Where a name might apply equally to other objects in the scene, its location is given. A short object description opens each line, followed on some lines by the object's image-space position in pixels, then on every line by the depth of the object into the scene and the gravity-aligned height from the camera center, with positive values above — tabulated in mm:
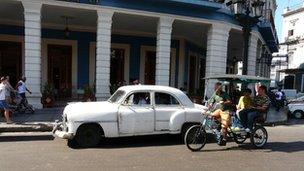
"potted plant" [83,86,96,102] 18222 -1218
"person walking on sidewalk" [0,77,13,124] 13280 -1216
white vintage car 10094 -1217
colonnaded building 17203 +1595
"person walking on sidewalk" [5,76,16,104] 14086 -934
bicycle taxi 10188 -1657
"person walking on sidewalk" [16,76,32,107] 15596 -852
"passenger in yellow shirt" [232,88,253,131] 10945 -955
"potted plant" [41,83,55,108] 17516 -1282
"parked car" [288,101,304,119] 22067 -2080
